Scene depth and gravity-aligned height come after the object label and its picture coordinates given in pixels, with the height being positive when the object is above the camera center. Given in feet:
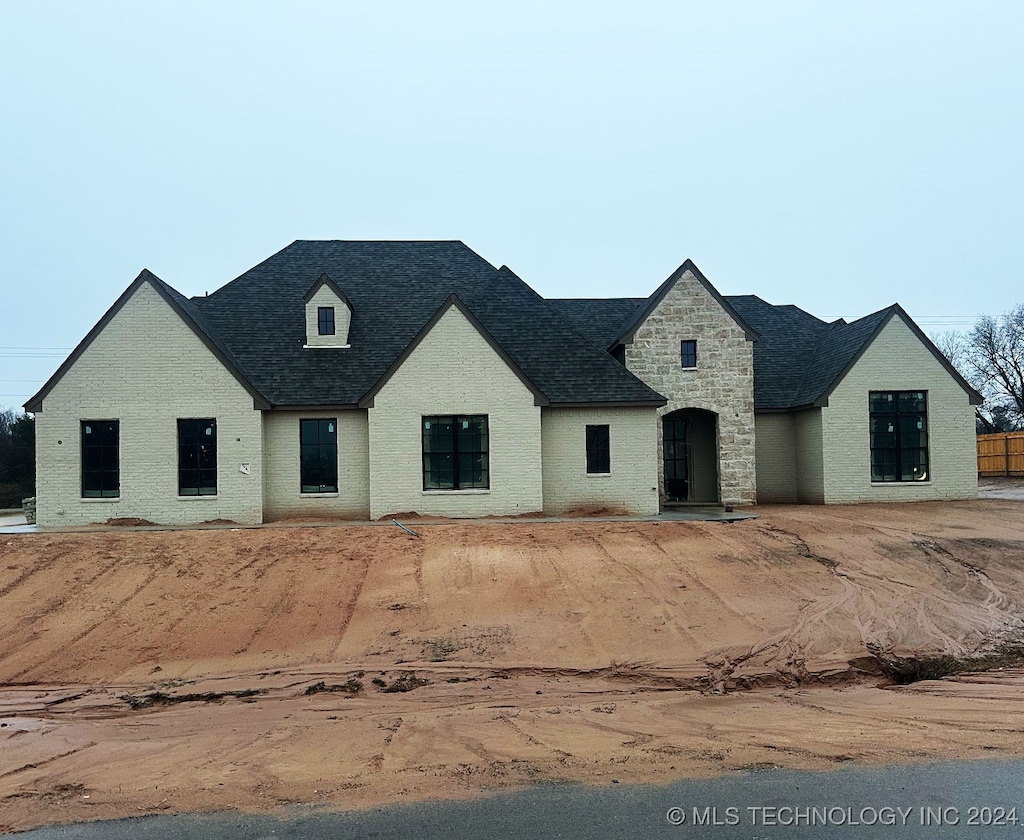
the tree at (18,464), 151.23 -3.88
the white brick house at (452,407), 67.67 +2.79
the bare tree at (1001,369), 206.69 +16.16
